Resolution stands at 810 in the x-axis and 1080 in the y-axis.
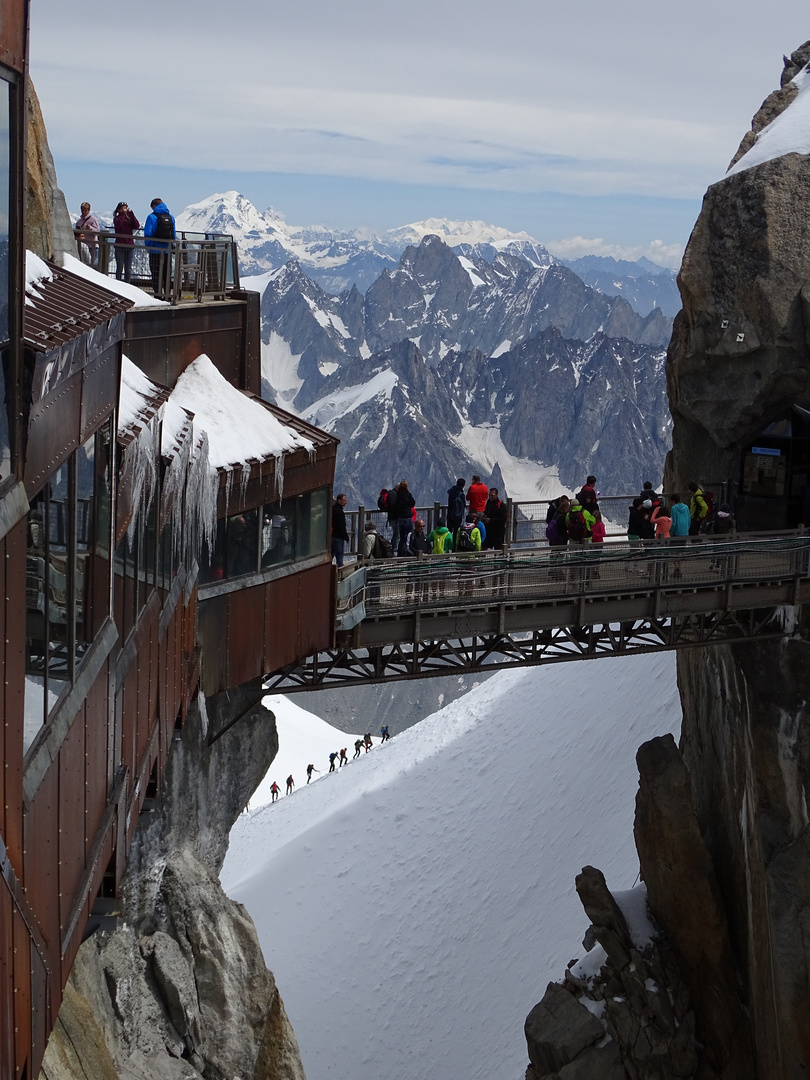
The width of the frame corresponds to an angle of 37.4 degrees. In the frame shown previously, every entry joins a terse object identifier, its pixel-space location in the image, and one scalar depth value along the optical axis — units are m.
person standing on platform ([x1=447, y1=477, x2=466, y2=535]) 24.42
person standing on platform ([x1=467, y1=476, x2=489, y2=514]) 24.09
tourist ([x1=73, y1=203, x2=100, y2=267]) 21.69
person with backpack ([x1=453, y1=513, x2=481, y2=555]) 23.19
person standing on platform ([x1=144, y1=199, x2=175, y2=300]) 20.30
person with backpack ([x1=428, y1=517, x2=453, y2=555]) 23.05
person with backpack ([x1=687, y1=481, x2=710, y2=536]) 27.22
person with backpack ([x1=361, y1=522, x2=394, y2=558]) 22.23
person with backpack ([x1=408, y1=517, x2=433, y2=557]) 22.88
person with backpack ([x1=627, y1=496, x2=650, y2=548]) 25.59
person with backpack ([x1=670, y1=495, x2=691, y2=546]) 25.36
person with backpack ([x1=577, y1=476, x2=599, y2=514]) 24.17
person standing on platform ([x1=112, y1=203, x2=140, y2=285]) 20.77
